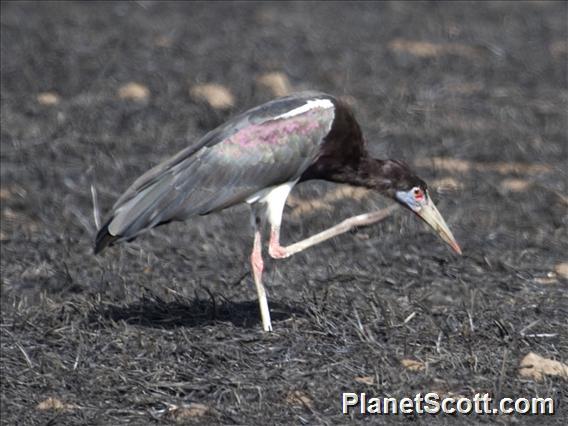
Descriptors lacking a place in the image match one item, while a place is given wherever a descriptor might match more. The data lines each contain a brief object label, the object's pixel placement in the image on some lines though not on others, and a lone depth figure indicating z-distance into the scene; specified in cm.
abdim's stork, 1402
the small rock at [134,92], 2178
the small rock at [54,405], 1216
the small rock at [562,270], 1562
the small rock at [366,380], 1256
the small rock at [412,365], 1282
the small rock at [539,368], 1259
